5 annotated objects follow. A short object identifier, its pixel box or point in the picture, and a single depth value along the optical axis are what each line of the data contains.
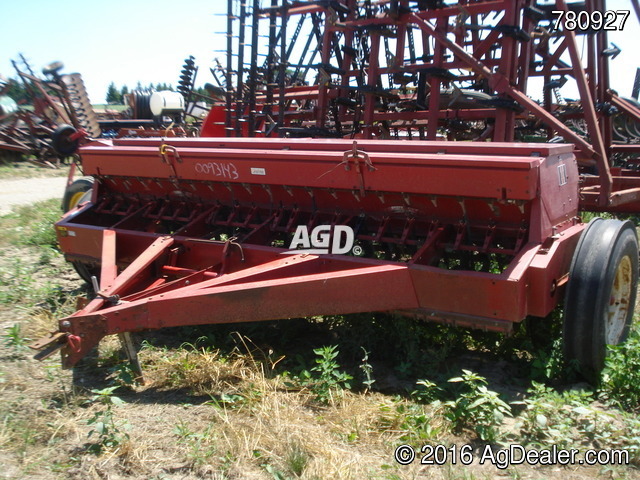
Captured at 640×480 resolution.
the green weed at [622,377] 3.15
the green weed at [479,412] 2.75
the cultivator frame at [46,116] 13.64
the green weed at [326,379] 3.15
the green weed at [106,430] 2.60
